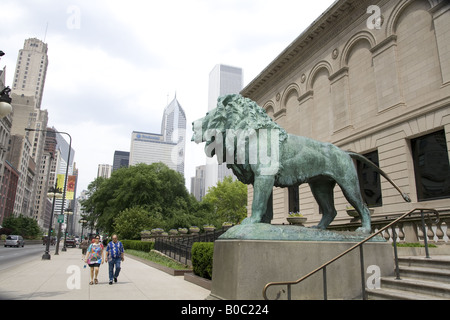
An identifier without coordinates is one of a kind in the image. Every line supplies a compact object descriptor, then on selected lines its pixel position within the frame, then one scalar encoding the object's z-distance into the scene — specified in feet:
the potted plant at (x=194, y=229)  97.21
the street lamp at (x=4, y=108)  31.12
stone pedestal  16.78
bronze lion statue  20.51
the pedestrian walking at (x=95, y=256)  36.27
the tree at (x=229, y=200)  185.37
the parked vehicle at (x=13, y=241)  151.01
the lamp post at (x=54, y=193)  101.18
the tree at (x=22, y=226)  256.32
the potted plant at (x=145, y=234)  109.29
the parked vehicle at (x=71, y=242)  196.85
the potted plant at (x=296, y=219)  55.67
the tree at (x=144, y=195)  147.13
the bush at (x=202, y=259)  36.19
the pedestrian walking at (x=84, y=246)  89.92
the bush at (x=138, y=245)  87.51
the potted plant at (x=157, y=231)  104.43
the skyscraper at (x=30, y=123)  367.04
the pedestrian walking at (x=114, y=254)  37.45
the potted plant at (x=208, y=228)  80.32
